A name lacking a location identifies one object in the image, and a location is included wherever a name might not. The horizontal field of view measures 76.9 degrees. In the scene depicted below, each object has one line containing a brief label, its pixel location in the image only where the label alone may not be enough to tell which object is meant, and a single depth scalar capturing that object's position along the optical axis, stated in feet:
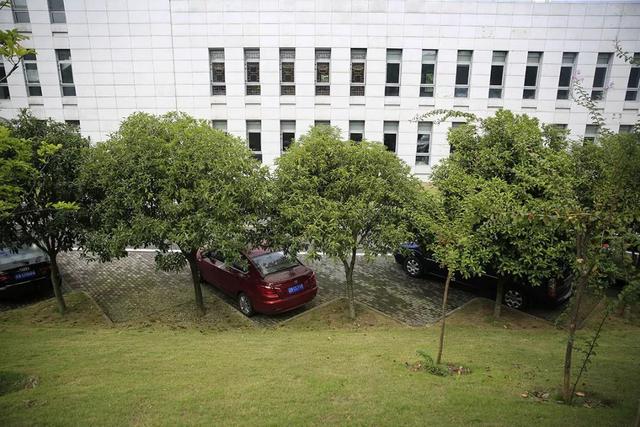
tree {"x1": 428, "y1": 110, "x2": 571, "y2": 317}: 28.78
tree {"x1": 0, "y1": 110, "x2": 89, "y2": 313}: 30.42
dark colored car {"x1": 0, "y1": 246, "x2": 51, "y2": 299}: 35.42
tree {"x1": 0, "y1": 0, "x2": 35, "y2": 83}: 15.84
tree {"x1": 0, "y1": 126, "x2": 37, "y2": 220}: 17.79
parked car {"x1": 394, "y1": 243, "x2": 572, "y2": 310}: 34.45
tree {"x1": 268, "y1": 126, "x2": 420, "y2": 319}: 29.40
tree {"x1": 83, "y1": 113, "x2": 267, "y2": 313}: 28.14
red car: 32.83
